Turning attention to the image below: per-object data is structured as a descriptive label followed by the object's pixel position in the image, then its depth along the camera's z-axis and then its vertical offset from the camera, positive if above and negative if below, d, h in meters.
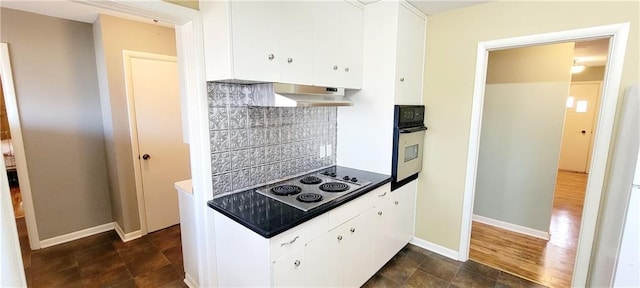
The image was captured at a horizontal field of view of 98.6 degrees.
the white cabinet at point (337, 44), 2.03 +0.53
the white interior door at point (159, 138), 2.96 -0.32
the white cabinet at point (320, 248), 1.54 -0.90
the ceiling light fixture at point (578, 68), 5.77 +0.93
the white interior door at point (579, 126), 6.01 -0.31
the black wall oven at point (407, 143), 2.35 -0.28
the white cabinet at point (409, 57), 2.31 +0.48
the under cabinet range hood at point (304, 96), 1.75 +0.10
